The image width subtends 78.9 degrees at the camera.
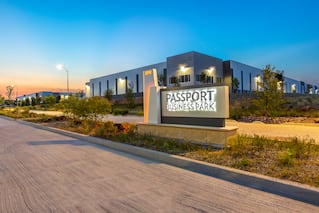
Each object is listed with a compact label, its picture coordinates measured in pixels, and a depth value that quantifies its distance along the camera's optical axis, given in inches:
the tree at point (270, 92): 548.1
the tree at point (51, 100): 1669.5
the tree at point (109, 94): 1840.6
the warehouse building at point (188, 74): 1435.8
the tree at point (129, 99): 1487.1
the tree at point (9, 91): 1862.2
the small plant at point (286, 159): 166.6
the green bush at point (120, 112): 1023.9
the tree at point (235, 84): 1651.5
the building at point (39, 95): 3275.1
